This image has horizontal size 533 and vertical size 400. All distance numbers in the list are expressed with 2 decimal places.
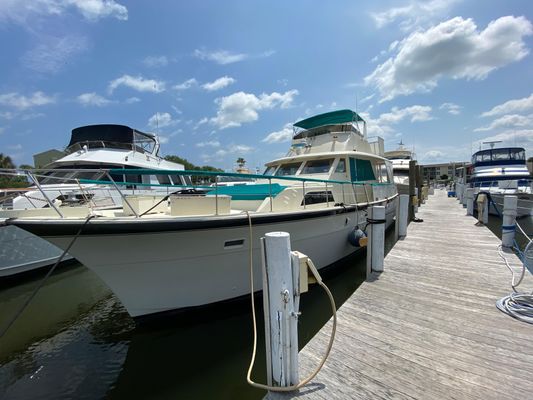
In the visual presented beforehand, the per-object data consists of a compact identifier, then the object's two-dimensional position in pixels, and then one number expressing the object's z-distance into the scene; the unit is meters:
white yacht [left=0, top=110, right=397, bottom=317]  3.39
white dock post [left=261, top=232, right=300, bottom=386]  2.04
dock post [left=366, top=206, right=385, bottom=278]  4.61
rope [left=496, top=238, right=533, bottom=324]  3.13
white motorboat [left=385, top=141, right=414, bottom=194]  15.87
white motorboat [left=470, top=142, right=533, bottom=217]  12.44
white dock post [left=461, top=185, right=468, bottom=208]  14.77
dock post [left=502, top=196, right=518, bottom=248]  5.76
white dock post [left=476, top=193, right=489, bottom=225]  8.52
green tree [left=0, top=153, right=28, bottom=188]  36.42
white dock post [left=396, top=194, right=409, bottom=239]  6.97
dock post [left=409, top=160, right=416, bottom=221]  11.01
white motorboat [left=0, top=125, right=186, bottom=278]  6.48
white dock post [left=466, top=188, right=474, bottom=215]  10.99
